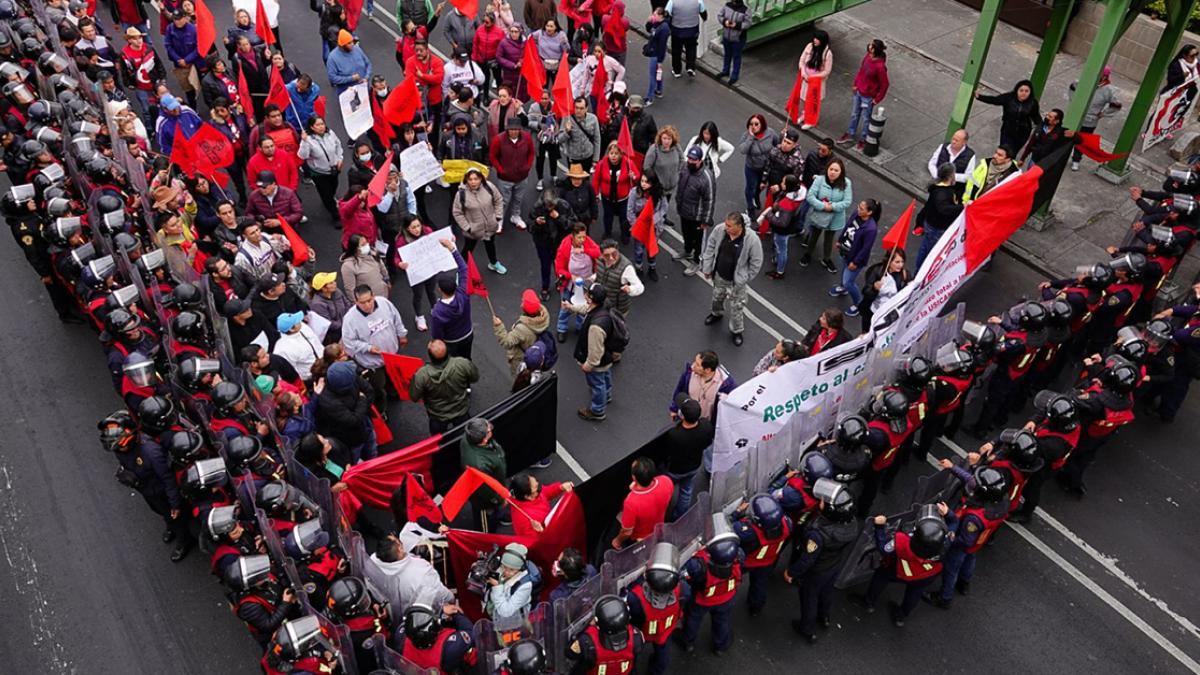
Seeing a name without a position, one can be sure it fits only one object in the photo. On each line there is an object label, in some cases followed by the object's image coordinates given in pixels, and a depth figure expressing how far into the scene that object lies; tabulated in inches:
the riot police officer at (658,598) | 274.5
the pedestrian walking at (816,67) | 550.6
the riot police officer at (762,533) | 295.9
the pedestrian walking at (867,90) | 540.4
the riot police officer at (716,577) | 285.0
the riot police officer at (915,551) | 298.2
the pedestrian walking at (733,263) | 409.4
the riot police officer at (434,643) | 257.6
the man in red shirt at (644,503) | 308.0
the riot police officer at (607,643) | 264.5
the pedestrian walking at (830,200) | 452.4
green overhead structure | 647.8
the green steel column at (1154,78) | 484.4
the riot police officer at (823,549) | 296.4
